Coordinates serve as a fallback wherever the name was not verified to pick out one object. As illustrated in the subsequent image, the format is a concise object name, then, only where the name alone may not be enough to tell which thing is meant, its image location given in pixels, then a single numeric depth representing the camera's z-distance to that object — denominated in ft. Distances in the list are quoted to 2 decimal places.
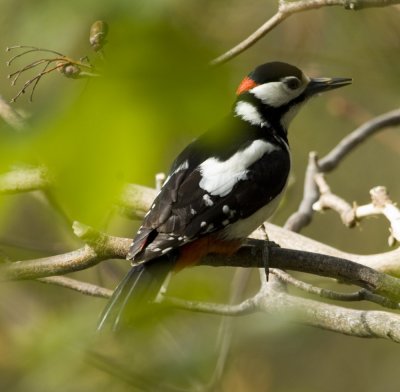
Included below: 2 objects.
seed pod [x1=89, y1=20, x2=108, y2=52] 6.64
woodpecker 16.60
